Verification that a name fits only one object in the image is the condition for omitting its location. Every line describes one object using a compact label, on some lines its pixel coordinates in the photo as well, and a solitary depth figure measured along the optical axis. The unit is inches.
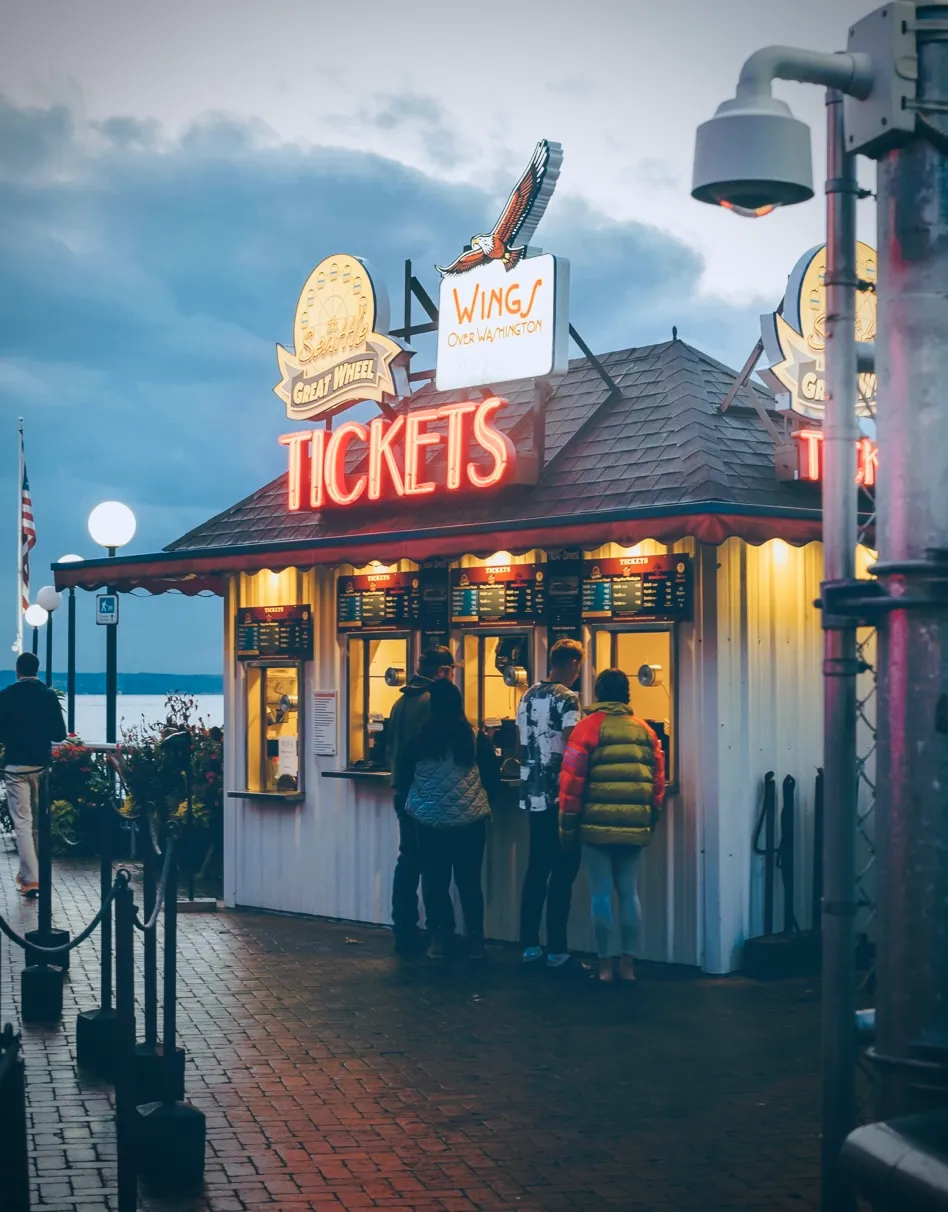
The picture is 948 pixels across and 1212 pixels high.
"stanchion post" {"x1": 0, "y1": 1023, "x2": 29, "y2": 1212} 181.3
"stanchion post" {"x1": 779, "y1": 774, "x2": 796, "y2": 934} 411.2
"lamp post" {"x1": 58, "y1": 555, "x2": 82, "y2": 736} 998.7
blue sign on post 685.9
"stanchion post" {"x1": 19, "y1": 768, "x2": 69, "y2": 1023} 350.9
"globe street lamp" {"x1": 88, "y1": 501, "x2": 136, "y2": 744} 706.2
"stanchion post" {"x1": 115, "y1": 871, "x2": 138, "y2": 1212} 210.1
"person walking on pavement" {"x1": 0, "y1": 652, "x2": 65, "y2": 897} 545.6
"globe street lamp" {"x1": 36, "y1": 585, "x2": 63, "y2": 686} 1161.4
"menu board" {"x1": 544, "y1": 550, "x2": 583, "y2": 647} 434.9
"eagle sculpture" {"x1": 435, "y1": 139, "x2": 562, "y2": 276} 473.4
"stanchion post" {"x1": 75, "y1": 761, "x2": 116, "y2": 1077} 302.5
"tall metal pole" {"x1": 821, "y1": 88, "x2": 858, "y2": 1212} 197.9
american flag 1114.1
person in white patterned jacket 404.5
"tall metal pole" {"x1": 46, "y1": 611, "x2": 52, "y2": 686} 1270.9
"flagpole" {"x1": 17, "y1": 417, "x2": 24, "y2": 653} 1111.0
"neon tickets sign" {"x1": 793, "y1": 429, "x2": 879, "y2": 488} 429.1
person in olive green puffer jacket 383.2
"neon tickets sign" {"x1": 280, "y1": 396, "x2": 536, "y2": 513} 460.8
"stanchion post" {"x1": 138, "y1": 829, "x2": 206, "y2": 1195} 237.3
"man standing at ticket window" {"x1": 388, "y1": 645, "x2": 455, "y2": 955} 429.4
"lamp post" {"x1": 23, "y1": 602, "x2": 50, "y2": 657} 1284.4
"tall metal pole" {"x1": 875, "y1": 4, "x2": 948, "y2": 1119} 178.2
